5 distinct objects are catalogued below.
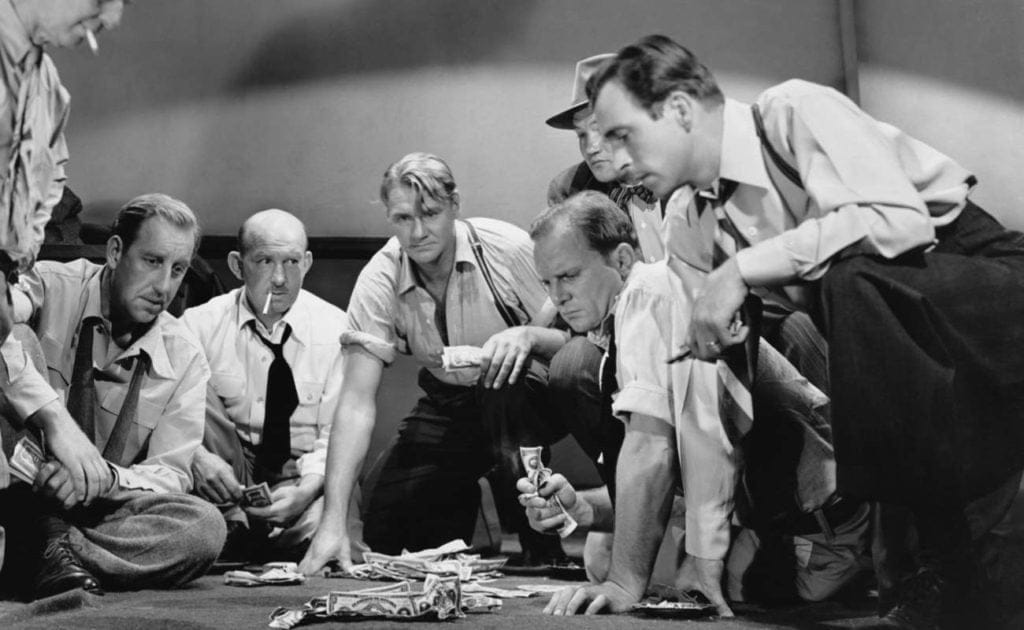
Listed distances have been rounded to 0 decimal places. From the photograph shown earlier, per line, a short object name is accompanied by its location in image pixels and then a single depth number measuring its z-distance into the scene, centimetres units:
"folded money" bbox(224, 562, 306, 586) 267
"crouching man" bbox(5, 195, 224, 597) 250
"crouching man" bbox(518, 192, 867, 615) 204
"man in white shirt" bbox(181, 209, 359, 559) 333
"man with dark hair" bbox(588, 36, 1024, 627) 167
